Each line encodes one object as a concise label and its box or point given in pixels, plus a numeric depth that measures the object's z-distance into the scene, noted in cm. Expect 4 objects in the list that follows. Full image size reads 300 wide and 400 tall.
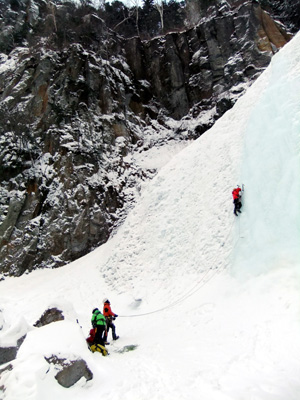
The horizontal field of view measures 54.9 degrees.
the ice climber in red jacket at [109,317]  1084
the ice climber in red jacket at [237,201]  1322
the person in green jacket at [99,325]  912
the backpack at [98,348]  889
